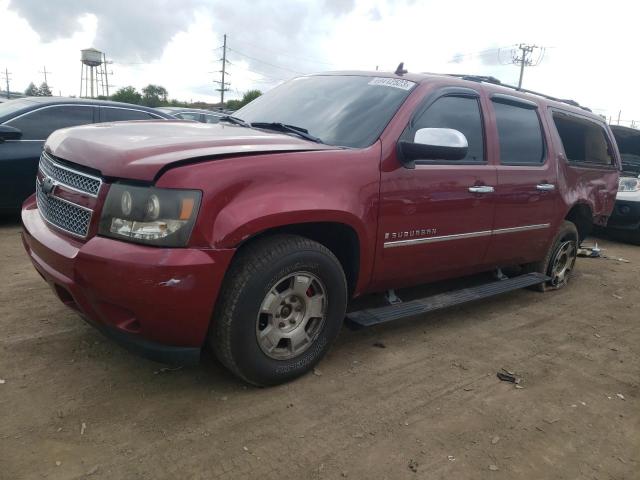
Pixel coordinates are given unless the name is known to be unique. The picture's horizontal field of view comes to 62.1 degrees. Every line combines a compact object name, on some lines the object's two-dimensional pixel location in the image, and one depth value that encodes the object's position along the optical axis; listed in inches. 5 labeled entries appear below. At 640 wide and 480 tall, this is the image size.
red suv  95.6
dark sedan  231.8
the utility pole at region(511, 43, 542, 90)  2185.0
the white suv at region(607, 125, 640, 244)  328.8
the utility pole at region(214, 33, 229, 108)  2253.9
